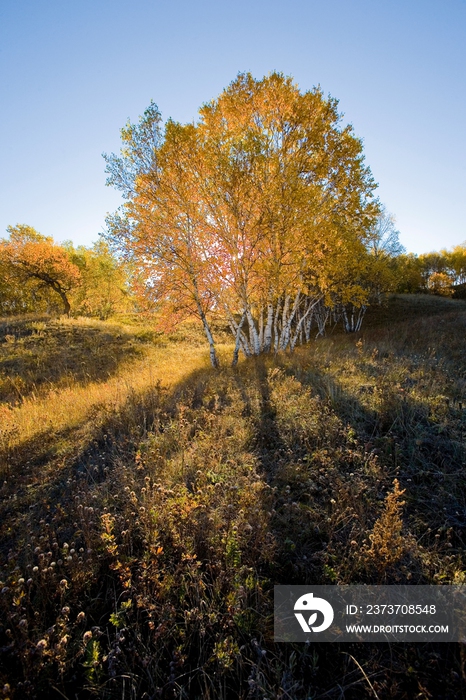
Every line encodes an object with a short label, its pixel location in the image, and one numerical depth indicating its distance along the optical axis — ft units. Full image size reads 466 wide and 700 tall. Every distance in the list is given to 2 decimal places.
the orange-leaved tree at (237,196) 34.40
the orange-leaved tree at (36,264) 88.63
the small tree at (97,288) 116.26
